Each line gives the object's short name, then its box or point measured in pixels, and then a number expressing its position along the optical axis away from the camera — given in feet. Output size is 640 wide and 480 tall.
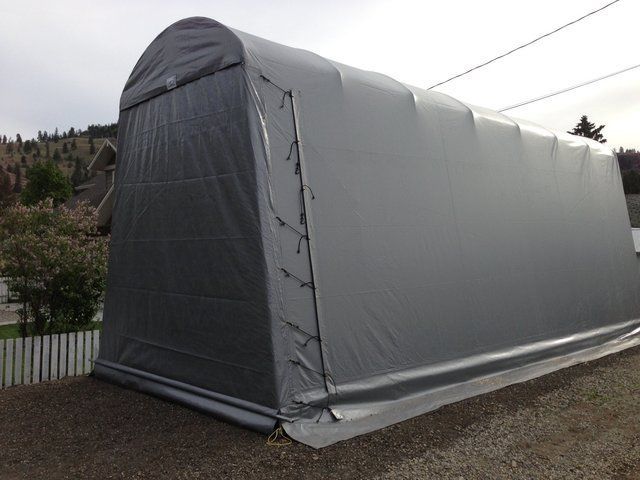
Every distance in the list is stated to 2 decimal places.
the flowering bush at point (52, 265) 21.94
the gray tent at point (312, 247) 14.40
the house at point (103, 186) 67.56
